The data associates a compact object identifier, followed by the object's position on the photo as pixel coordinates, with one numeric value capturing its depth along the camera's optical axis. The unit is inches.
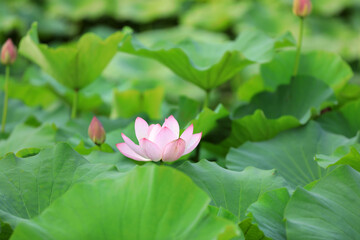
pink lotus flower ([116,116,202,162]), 186.2
